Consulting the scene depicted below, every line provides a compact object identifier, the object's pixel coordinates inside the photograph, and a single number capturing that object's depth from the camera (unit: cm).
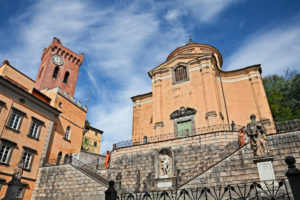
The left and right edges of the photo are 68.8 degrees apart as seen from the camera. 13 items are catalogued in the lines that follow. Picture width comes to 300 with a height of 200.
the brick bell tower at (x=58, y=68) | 3472
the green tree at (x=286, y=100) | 2679
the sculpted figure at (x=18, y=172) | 1414
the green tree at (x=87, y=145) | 4361
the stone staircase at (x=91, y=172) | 1668
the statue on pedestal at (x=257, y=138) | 928
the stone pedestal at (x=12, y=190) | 1360
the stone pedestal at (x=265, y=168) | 869
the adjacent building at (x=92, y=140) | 4481
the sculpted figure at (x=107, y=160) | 1933
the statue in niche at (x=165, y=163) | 1625
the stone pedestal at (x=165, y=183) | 1529
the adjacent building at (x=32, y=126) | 1836
